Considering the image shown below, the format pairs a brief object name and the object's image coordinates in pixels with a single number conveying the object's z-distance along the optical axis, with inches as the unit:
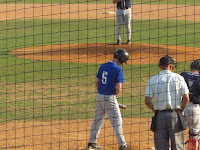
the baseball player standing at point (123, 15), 1437.0
